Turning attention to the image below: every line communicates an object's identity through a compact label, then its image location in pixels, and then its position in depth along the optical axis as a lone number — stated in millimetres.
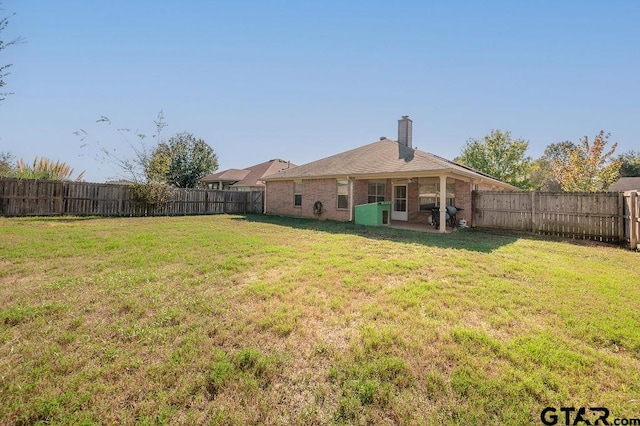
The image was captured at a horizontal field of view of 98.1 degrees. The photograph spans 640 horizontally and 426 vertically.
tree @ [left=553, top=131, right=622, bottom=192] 20266
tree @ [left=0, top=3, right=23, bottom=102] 4172
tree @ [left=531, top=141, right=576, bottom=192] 43469
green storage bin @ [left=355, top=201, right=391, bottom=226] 12305
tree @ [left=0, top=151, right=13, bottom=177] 13981
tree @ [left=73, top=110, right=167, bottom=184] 16266
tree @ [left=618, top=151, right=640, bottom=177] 37094
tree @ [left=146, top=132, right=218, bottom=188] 31062
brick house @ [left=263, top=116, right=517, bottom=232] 11854
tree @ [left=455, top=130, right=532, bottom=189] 26688
